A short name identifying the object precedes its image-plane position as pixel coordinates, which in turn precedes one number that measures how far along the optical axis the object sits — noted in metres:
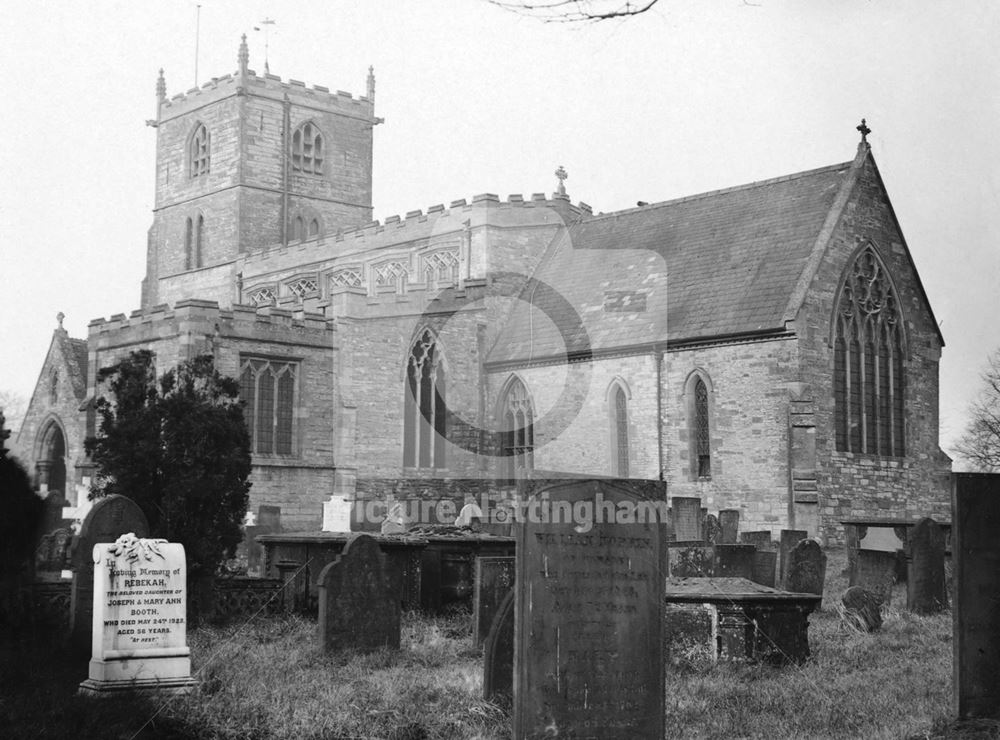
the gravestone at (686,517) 23.05
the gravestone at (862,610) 14.23
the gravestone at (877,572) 16.17
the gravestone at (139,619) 11.04
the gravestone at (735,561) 16.98
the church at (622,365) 28.17
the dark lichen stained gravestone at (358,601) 12.85
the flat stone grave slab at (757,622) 12.02
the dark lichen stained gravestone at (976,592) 9.25
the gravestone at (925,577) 16.34
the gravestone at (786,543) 18.07
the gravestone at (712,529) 23.39
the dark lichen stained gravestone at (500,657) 9.91
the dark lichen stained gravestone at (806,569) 15.95
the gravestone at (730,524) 24.00
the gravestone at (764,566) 17.17
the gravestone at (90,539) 12.57
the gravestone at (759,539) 22.16
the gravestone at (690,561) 18.38
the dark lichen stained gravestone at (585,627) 8.36
